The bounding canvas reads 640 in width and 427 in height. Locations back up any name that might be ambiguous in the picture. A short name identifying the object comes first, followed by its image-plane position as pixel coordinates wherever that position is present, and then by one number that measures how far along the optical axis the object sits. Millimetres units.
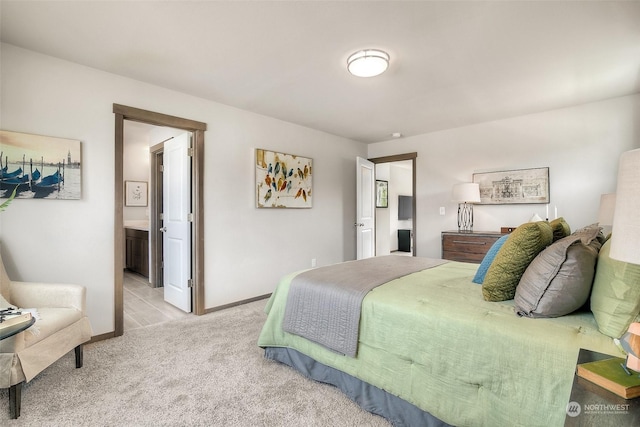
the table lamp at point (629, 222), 719
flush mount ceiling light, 2346
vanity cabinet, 5012
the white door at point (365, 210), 4914
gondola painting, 2256
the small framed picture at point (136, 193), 5816
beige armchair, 1626
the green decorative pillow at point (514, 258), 1537
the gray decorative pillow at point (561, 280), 1325
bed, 1178
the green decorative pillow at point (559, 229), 1773
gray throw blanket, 1803
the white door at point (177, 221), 3465
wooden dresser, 3780
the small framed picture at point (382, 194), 7312
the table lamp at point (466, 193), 3943
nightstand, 696
